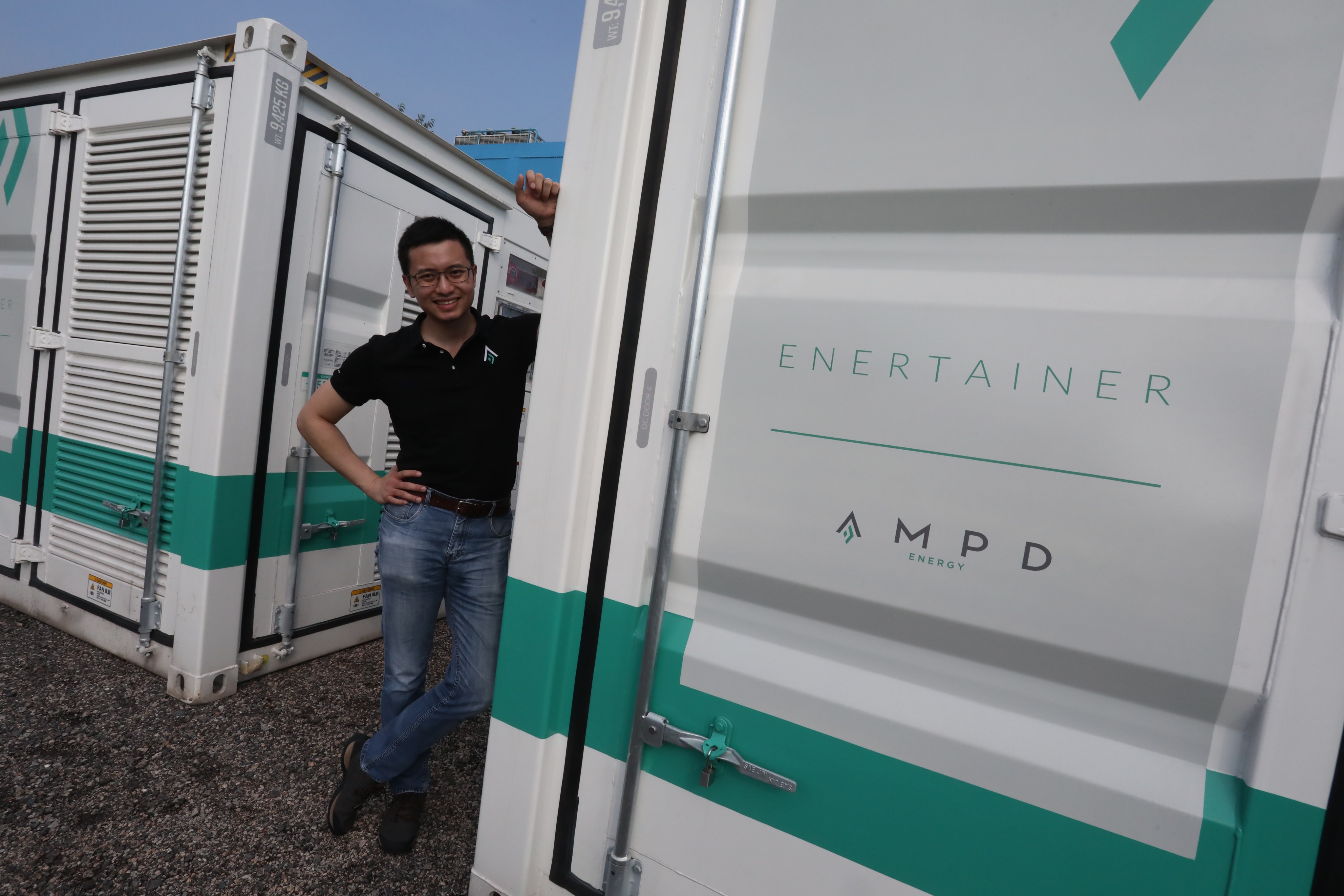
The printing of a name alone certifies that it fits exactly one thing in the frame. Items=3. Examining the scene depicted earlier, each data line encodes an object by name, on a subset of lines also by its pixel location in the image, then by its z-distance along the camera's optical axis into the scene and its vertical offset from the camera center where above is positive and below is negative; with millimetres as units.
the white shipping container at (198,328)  2639 +87
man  1970 -328
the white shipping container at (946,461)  991 -8
